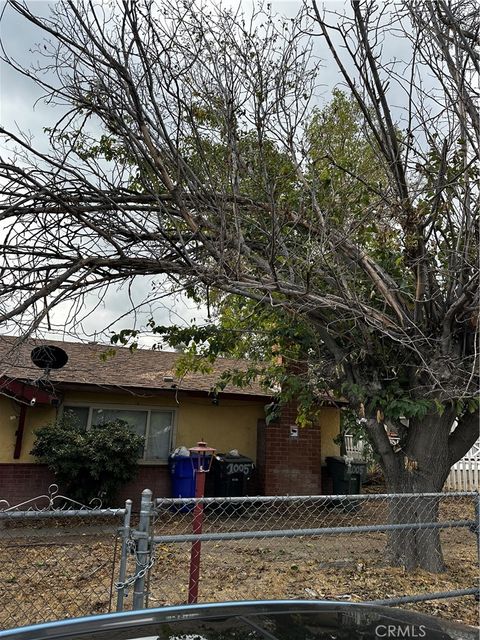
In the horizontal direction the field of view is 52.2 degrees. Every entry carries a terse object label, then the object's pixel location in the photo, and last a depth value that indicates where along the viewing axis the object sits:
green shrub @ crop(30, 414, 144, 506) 8.94
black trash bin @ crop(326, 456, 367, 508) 11.67
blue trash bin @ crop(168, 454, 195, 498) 10.39
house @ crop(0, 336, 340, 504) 9.59
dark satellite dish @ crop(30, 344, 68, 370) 6.97
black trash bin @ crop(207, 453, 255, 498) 10.57
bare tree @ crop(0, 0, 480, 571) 5.25
